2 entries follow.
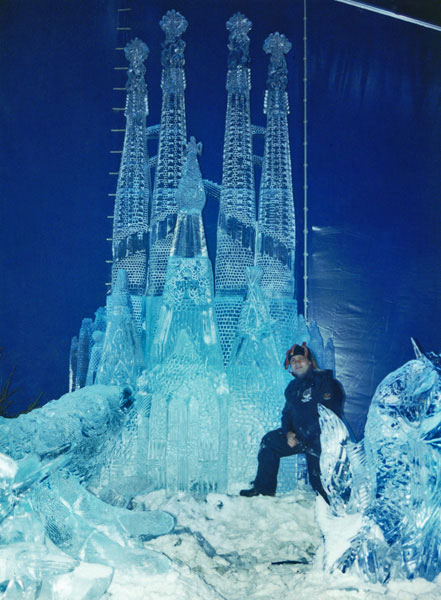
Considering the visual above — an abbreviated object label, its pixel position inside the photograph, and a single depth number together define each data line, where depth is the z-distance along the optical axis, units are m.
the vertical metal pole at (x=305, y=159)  5.14
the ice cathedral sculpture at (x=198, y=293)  4.11
